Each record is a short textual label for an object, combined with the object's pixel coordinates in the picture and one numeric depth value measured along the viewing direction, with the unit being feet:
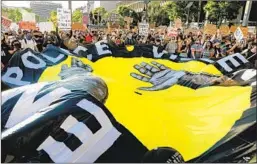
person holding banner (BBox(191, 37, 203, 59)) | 24.78
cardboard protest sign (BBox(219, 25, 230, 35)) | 28.18
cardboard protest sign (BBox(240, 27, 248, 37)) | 23.27
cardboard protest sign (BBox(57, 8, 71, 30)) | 23.77
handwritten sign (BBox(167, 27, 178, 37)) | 29.10
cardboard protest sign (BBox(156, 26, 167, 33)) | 32.43
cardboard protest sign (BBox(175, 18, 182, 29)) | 30.42
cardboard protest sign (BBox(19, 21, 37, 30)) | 28.92
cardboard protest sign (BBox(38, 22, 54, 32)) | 29.81
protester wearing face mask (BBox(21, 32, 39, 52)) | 23.84
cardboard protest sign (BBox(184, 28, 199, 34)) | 31.22
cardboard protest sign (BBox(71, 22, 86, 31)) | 30.45
